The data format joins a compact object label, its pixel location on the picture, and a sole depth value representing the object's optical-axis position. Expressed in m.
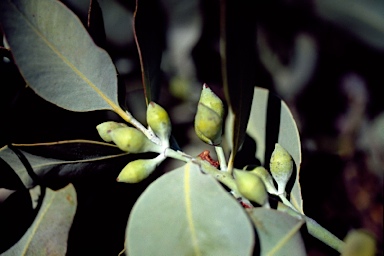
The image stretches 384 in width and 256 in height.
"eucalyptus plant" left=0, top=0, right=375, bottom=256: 0.27
